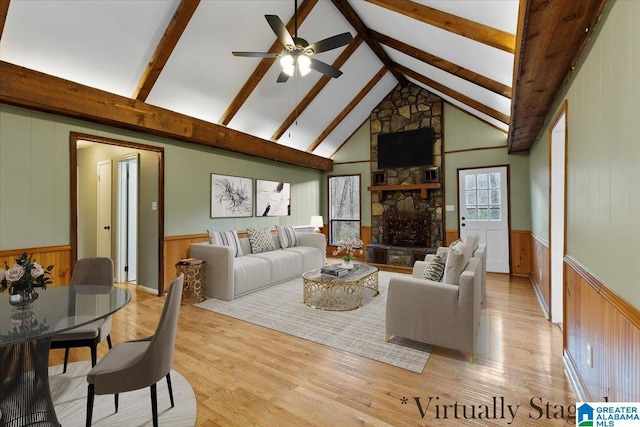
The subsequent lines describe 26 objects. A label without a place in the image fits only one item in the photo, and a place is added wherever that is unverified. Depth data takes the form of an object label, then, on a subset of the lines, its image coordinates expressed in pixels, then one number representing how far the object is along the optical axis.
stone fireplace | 6.41
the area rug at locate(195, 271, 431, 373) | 2.62
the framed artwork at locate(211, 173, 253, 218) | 5.11
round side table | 4.08
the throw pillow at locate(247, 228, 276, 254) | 5.18
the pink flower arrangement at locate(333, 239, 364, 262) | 4.22
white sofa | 4.10
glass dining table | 1.52
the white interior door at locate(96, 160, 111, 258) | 5.36
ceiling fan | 2.89
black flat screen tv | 6.57
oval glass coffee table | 3.64
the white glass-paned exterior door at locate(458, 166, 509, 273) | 5.79
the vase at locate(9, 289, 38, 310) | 1.73
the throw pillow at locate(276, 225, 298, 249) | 5.70
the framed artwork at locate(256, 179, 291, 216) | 6.05
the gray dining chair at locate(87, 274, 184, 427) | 1.50
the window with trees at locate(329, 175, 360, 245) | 7.67
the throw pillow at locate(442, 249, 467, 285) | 2.57
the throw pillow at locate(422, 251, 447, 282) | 2.81
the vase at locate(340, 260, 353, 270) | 4.13
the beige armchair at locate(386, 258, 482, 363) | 2.43
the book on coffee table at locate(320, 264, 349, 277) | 3.82
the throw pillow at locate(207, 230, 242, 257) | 4.56
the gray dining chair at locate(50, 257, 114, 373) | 2.05
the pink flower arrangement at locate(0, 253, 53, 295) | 1.66
